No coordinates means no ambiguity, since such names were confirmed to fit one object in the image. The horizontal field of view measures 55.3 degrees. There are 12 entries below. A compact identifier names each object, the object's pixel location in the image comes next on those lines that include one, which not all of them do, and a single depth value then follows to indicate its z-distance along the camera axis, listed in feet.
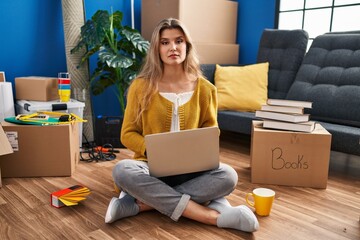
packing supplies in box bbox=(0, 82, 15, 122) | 7.26
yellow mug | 4.96
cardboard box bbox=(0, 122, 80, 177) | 6.38
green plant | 8.46
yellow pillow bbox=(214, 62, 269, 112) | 8.70
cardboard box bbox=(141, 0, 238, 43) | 9.79
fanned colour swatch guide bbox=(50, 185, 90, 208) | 5.25
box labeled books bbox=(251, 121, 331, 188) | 6.10
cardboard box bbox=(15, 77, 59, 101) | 7.82
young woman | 4.72
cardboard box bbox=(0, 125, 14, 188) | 5.97
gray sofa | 7.44
